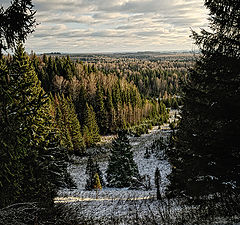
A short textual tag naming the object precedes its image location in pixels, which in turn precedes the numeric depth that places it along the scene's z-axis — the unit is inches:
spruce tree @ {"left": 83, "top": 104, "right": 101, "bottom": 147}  1889.8
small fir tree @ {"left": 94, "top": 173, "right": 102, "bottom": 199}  840.3
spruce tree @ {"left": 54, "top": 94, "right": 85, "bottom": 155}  1609.3
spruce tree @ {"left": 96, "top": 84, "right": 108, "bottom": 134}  2374.5
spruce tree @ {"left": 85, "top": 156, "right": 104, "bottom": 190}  867.5
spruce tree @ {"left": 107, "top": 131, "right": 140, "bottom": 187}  988.1
